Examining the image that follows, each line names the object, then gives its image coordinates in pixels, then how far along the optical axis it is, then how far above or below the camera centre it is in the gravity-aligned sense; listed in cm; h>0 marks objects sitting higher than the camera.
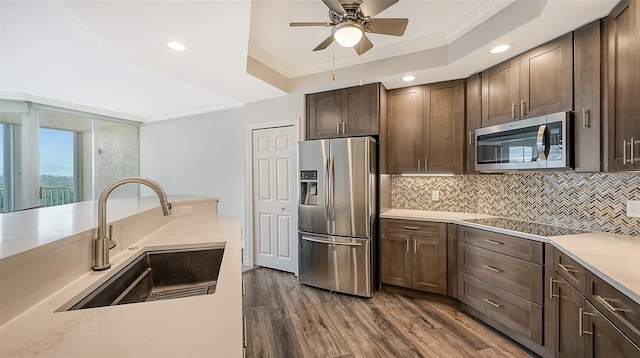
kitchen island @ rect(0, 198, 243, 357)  65 -40
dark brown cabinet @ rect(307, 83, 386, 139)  314 +80
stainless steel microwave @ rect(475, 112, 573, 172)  202 +28
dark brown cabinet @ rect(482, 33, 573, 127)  202 +78
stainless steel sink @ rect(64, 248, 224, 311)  138 -53
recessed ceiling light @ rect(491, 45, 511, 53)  224 +108
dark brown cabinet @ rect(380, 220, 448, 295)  279 -83
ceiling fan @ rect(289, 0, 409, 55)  175 +108
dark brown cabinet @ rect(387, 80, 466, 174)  294 +55
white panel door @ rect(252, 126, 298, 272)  367 -28
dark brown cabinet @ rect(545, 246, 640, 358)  117 -76
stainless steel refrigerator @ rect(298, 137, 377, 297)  293 -40
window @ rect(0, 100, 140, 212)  403 +40
